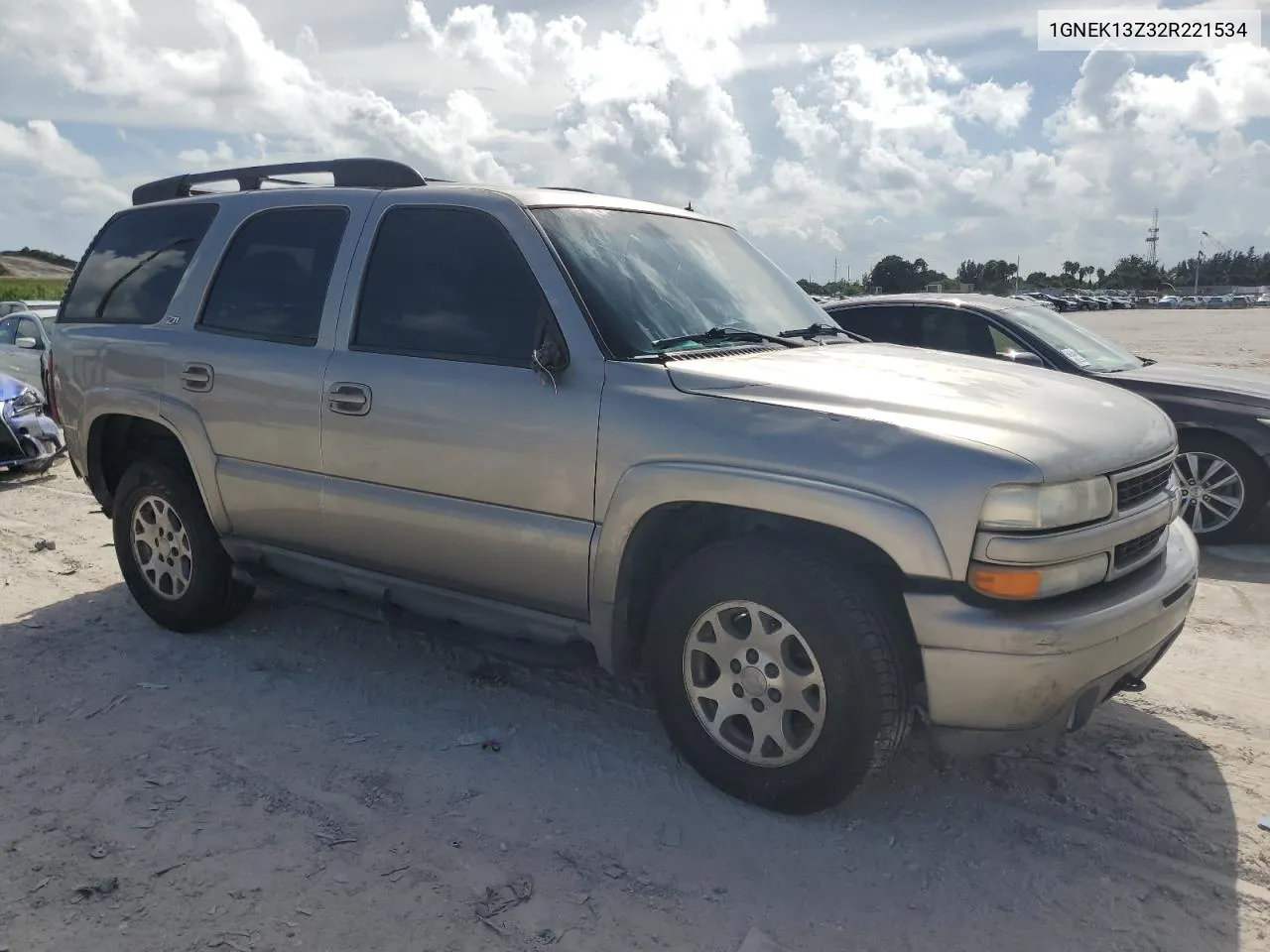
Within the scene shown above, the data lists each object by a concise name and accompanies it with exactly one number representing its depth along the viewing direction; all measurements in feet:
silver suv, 9.38
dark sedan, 21.17
